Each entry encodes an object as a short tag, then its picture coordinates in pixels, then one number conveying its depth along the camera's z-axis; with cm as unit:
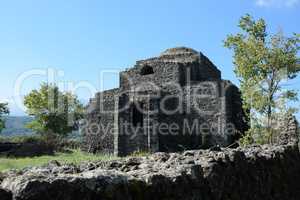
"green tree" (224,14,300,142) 2352
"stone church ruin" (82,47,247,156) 3112
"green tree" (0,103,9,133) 6516
